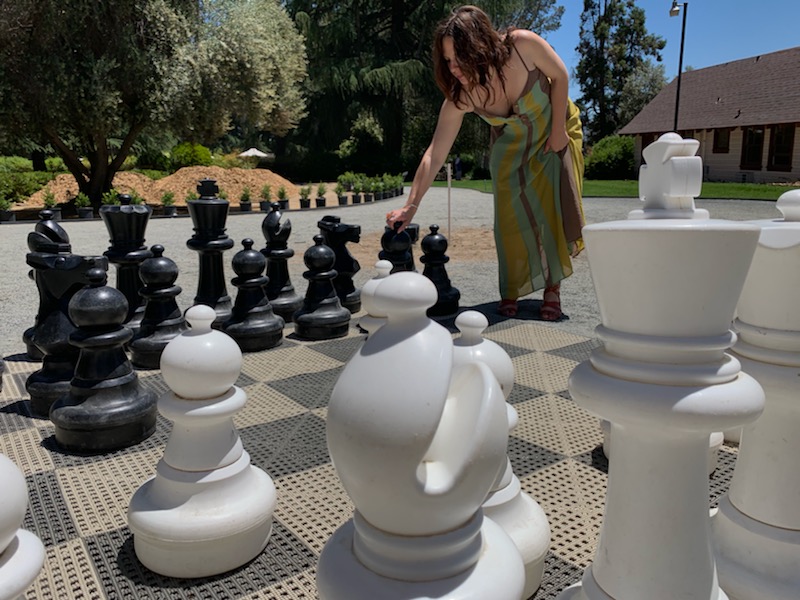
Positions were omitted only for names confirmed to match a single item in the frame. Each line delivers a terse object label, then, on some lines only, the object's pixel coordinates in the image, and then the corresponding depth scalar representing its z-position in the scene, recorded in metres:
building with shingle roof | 22.73
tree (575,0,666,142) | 39.66
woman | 3.33
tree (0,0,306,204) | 12.54
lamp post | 20.30
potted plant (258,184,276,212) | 14.08
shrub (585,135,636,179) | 27.11
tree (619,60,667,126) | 37.66
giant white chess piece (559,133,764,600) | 0.95
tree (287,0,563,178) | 24.48
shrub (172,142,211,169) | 22.55
